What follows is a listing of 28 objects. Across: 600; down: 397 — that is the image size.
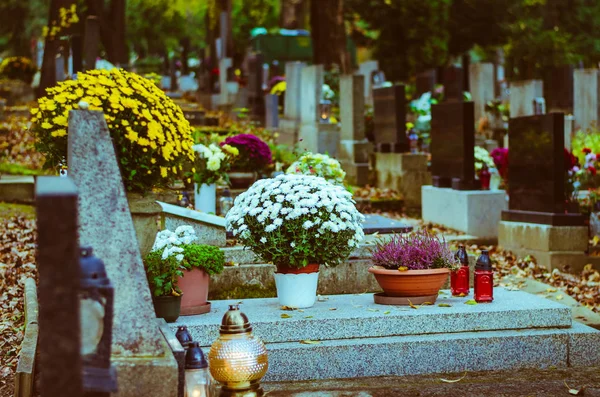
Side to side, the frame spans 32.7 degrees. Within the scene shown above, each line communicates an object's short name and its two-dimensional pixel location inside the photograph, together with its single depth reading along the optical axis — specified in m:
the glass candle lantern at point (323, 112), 18.70
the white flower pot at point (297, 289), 8.13
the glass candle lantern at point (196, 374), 6.04
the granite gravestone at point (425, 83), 25.61
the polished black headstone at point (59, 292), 3.67
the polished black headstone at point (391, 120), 17.05
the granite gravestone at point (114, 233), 5.50
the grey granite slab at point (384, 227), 10.70
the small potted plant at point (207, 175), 11.99
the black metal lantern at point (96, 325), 4.29
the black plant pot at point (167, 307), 7.53
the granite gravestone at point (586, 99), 23.38
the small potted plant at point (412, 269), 8.16
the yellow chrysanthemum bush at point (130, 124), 6.76
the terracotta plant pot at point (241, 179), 13.91
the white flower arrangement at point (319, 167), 11.70
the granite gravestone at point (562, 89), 24.72
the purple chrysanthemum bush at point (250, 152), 13.51
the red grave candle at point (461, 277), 8.65
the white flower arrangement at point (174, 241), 7.70
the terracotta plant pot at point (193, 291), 7.91
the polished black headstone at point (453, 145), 14.19
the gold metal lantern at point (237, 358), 6.33
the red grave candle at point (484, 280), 8.28
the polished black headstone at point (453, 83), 21.48
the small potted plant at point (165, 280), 7.53
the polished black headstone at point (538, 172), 12.83
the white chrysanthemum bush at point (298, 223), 7.96
